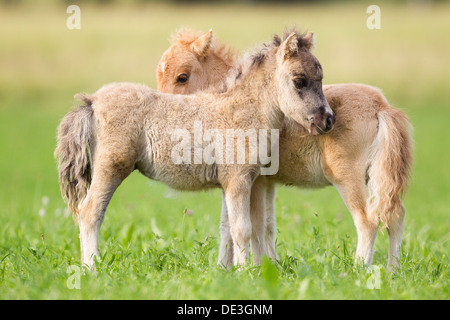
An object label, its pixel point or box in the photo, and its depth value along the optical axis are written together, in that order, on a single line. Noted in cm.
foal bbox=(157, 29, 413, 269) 1227
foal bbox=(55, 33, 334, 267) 1166
